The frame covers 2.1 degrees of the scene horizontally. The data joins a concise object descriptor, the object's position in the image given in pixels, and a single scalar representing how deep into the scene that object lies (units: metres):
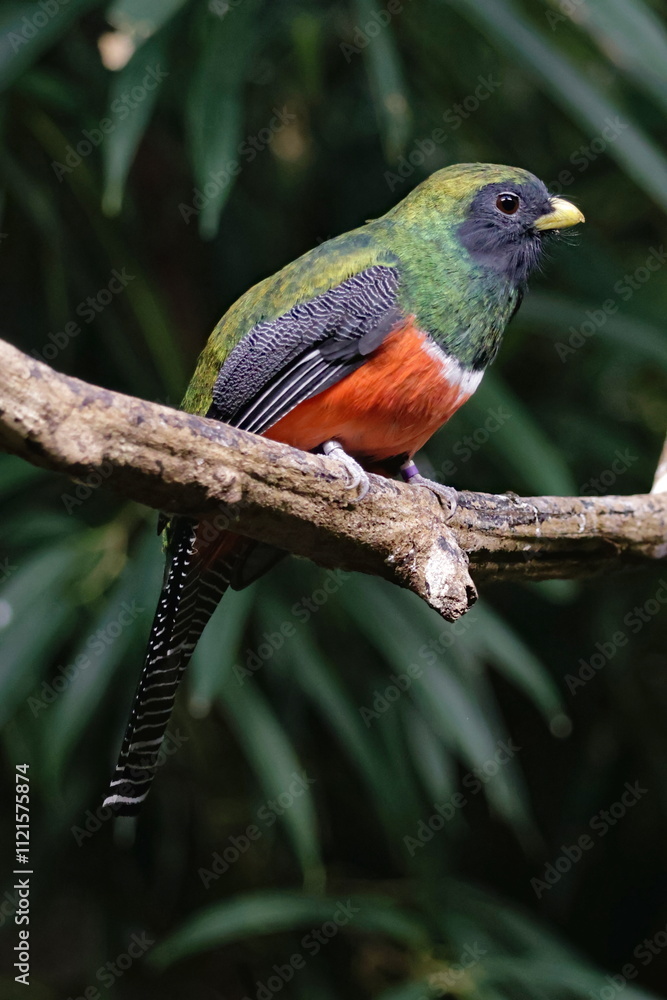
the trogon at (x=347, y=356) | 6.22
